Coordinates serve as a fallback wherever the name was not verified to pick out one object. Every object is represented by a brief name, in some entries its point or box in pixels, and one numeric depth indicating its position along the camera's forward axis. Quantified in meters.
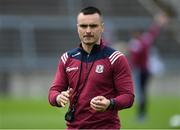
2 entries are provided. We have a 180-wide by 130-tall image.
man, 16.25
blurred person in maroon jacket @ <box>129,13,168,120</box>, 39.93
